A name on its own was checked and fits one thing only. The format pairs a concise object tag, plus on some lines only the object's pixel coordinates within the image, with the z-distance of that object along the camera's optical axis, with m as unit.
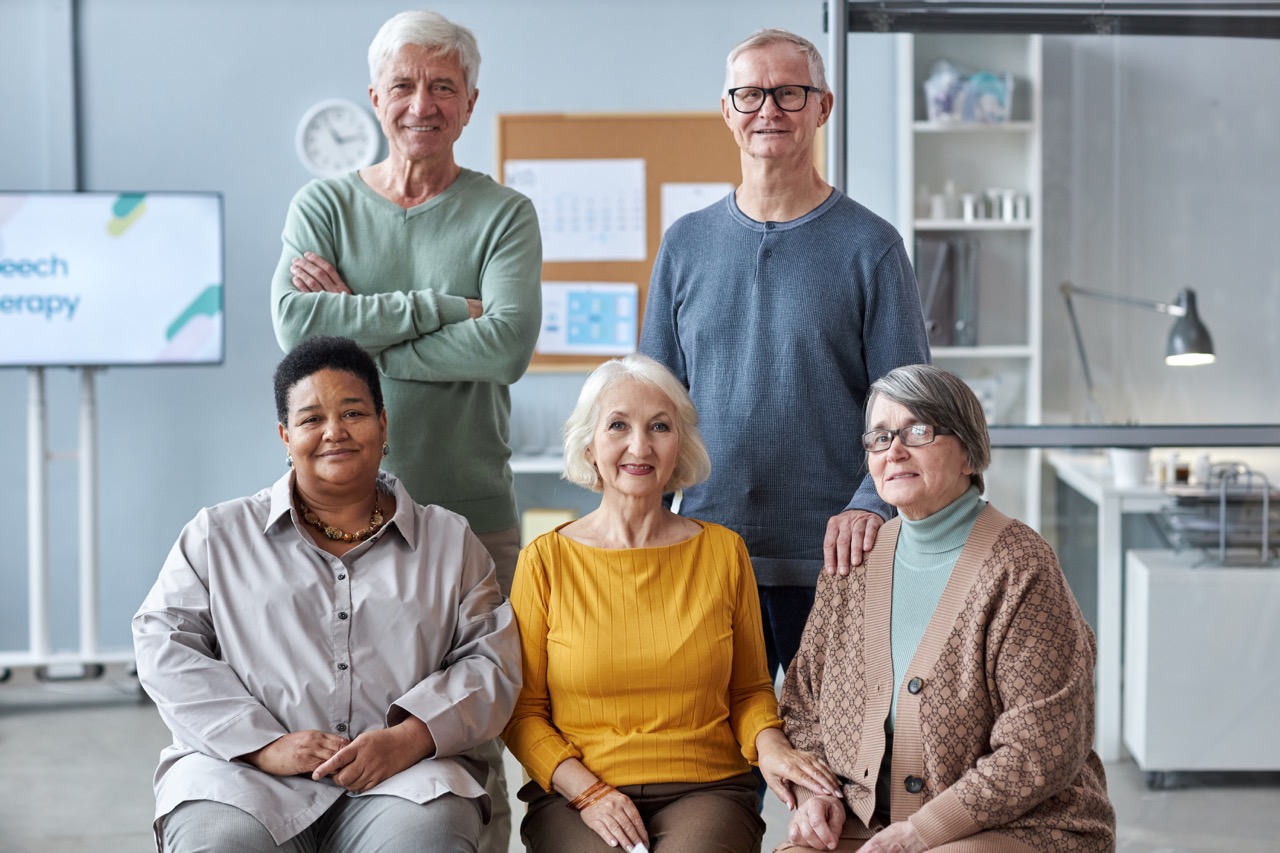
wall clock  4.70
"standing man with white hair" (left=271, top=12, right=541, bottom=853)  2.04
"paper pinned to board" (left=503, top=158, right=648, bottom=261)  4.75
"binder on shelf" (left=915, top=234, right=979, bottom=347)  3.19
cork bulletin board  4.73
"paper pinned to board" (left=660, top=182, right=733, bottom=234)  4.75
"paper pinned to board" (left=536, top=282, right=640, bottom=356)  4.80
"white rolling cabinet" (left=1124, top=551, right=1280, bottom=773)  3.11
